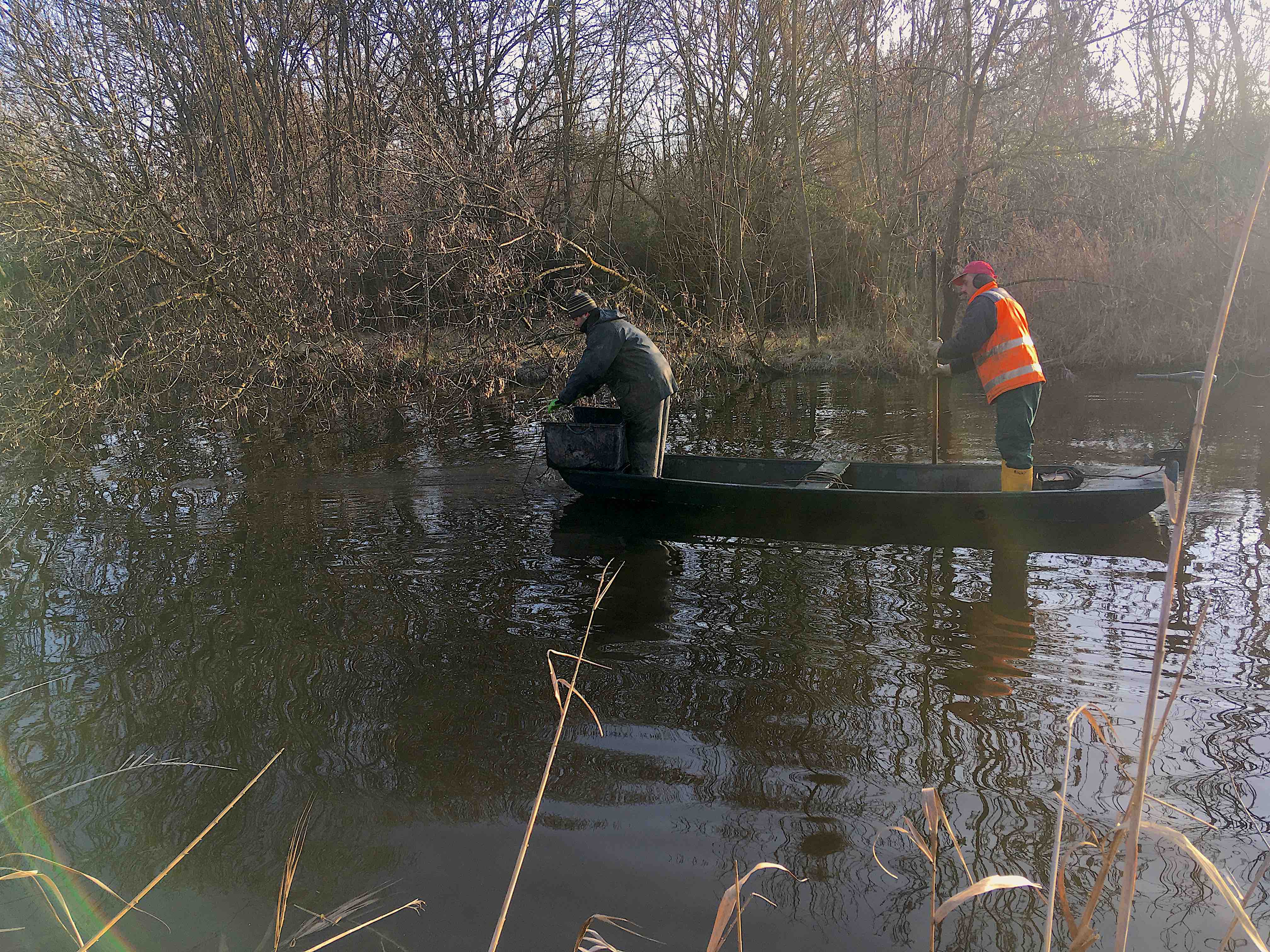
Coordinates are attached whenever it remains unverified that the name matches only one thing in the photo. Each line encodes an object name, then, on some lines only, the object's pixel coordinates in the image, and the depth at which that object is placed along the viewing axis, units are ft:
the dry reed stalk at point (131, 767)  8.91
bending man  22.99
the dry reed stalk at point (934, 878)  3.96
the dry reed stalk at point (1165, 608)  3.21
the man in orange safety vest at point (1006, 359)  20.49
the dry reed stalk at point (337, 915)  5.39
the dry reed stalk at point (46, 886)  5.07
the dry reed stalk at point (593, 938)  5.03
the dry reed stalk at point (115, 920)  4.50
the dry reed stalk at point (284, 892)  4.93
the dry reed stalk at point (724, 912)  4.29
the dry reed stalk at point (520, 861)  4.05
